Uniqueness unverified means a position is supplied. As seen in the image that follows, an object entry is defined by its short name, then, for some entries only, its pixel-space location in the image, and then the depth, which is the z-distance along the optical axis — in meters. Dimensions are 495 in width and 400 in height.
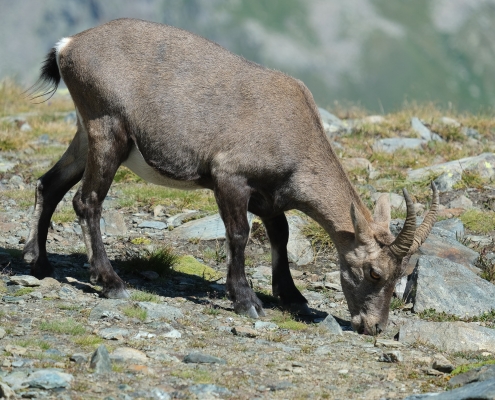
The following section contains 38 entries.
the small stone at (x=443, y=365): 14.27
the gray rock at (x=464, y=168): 29.42
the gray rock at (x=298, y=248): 22.98
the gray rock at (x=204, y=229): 23.56
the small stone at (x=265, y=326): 17.00
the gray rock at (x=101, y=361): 12.72
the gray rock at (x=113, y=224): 23.89
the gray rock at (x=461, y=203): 27.17
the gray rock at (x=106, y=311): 16.19
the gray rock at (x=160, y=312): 16.44
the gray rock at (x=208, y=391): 12.28
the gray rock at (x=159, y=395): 12.01
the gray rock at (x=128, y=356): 13.46
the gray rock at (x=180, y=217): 24.84
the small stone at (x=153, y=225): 24.49
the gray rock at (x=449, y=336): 16.19
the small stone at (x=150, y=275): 20.47
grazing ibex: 18.23
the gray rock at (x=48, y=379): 11.79
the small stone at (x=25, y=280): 18.05
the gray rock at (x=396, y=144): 33.00
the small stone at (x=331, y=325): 17.10
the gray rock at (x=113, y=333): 14.82
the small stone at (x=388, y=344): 16.09
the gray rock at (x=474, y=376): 12.98
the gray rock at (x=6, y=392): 11.28
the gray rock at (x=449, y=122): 37.58
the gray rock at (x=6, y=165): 29.47
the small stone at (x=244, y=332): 16.05
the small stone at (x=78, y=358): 13.09
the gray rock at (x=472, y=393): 11.03
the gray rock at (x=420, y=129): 35.56
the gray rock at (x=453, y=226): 24.34
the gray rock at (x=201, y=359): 13.85
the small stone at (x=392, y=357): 14.83
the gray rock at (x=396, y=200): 26.52
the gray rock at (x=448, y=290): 19.03
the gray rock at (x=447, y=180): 28.53
